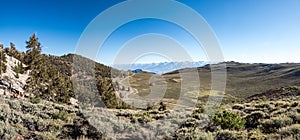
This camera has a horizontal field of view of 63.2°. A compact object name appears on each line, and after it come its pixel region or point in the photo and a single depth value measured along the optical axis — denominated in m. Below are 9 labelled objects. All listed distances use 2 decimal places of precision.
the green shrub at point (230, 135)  9.15
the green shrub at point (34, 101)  20.74
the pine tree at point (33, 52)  53.18
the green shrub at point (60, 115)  13.83
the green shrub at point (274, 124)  9.83
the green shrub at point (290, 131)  8.20
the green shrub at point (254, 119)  11.72
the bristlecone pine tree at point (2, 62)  46.53
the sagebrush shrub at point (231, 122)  10.88
